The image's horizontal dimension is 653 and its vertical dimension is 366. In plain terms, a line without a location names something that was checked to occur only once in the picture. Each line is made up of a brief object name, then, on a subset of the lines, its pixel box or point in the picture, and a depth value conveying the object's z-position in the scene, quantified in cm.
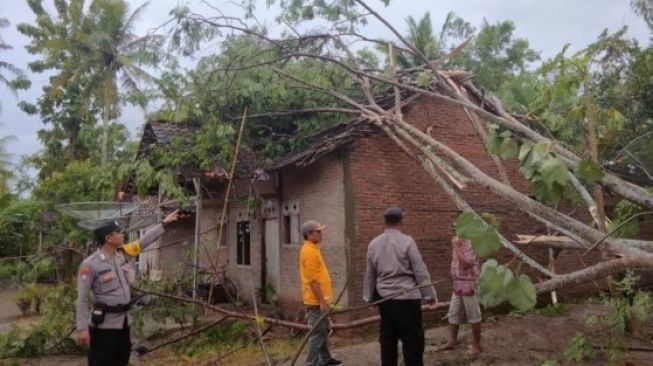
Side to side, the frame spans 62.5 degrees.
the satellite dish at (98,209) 1007
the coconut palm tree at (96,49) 2534
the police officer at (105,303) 458
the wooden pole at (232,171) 769
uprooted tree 296
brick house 869
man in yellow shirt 571
